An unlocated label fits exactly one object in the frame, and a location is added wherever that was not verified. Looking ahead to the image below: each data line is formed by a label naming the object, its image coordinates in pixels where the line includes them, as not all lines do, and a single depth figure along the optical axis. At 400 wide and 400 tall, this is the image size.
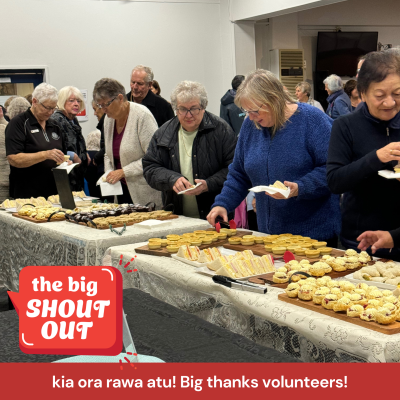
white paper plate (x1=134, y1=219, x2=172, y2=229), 3.12
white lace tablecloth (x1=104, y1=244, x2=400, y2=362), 1.44
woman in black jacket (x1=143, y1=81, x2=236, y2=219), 3.32
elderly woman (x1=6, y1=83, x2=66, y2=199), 4.37
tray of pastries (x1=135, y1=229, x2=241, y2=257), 2.42
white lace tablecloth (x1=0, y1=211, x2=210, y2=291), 2.90
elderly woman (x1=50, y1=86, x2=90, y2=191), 4.89
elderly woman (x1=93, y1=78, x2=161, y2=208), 3.98
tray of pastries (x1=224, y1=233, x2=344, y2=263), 2.22
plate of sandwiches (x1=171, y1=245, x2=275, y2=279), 2.02
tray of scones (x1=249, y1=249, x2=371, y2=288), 1.90
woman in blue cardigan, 2.57
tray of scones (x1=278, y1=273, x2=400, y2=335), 1.46
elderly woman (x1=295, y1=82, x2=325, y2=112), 7.74
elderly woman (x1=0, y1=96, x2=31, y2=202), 5.04
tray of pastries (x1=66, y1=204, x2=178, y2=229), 3.22
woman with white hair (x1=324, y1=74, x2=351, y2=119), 6.44
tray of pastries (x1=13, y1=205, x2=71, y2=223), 3.49
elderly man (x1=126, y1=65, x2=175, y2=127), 5.28
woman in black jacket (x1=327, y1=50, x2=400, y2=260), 2.06
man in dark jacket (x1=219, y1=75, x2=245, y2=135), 6.26
